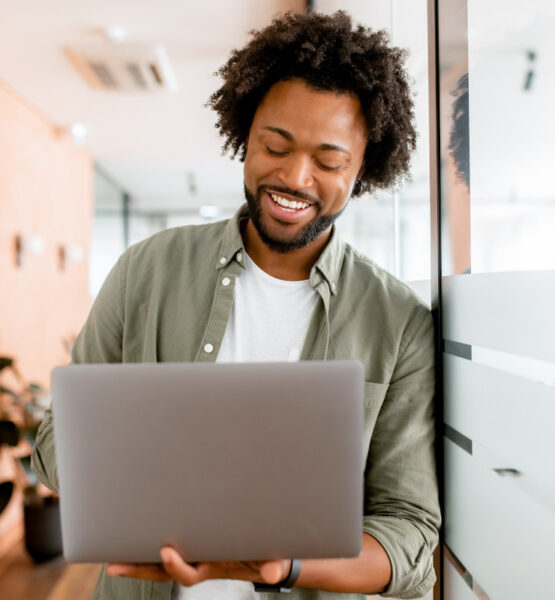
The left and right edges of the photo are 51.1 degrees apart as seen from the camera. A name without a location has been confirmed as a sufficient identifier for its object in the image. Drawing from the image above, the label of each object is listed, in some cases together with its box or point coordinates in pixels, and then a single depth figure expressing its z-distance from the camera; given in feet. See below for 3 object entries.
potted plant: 10.02
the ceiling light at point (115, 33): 8.75
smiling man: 3.28
